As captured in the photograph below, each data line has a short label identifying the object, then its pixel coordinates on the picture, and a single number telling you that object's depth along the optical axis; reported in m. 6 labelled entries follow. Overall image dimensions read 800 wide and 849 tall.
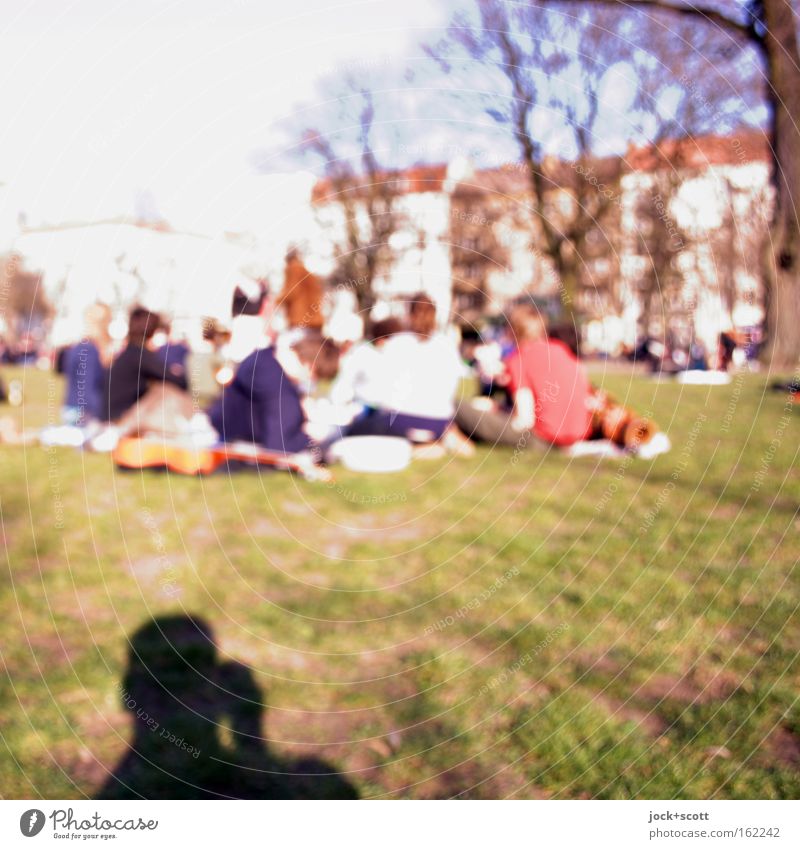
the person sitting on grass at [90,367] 10.98
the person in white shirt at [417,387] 9.45
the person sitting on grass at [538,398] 9.20
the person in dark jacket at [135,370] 9.34
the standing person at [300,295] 10.09
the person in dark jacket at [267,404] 8.54
